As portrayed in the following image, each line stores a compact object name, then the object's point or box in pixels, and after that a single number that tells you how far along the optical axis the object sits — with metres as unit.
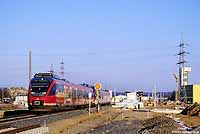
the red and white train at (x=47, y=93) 37.88
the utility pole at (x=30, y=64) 51.60
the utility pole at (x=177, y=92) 117.67
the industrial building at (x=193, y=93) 117.07
